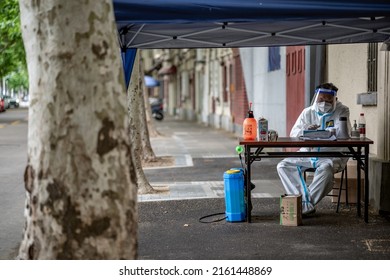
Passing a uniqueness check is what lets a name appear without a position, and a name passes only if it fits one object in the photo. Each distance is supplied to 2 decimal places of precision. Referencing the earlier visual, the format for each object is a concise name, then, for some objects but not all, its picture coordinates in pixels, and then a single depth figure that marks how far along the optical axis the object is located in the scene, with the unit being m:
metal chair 16.51
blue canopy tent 13.23
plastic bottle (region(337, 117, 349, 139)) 15.69
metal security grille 18.72
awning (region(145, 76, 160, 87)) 90.92
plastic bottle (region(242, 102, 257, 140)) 15.25
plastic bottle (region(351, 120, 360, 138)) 16.28
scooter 75.45
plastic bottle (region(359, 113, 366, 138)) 16.04
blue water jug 15.33
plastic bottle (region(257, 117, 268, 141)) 15.38
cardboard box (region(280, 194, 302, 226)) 14.96
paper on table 15.33
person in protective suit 15.86
